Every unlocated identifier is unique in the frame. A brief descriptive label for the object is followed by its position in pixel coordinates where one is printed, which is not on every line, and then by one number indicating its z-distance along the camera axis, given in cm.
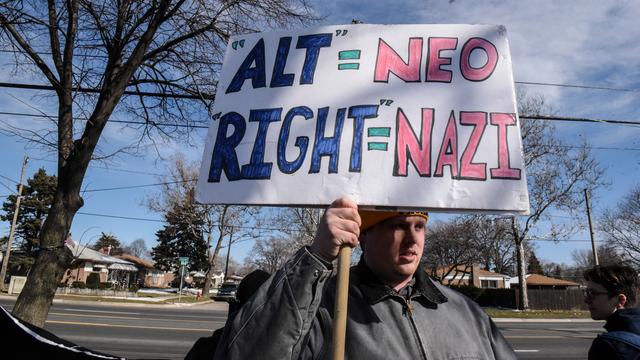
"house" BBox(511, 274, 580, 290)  6156
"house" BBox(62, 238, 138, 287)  4544
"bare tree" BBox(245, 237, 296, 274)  5927
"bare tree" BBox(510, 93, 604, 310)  2619
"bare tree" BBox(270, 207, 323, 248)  3045
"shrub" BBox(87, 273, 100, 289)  3670
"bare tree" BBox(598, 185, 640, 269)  3985
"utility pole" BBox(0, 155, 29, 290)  2820
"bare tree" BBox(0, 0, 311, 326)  441
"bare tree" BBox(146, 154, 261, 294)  3306
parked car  3100
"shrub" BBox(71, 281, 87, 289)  3045
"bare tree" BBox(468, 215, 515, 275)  3066
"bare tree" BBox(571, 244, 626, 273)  4508
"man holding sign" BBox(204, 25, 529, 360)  154
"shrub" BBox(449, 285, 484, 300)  3497
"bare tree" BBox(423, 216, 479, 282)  4591
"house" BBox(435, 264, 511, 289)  6538
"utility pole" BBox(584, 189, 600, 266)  2512
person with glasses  227
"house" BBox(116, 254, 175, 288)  6769
